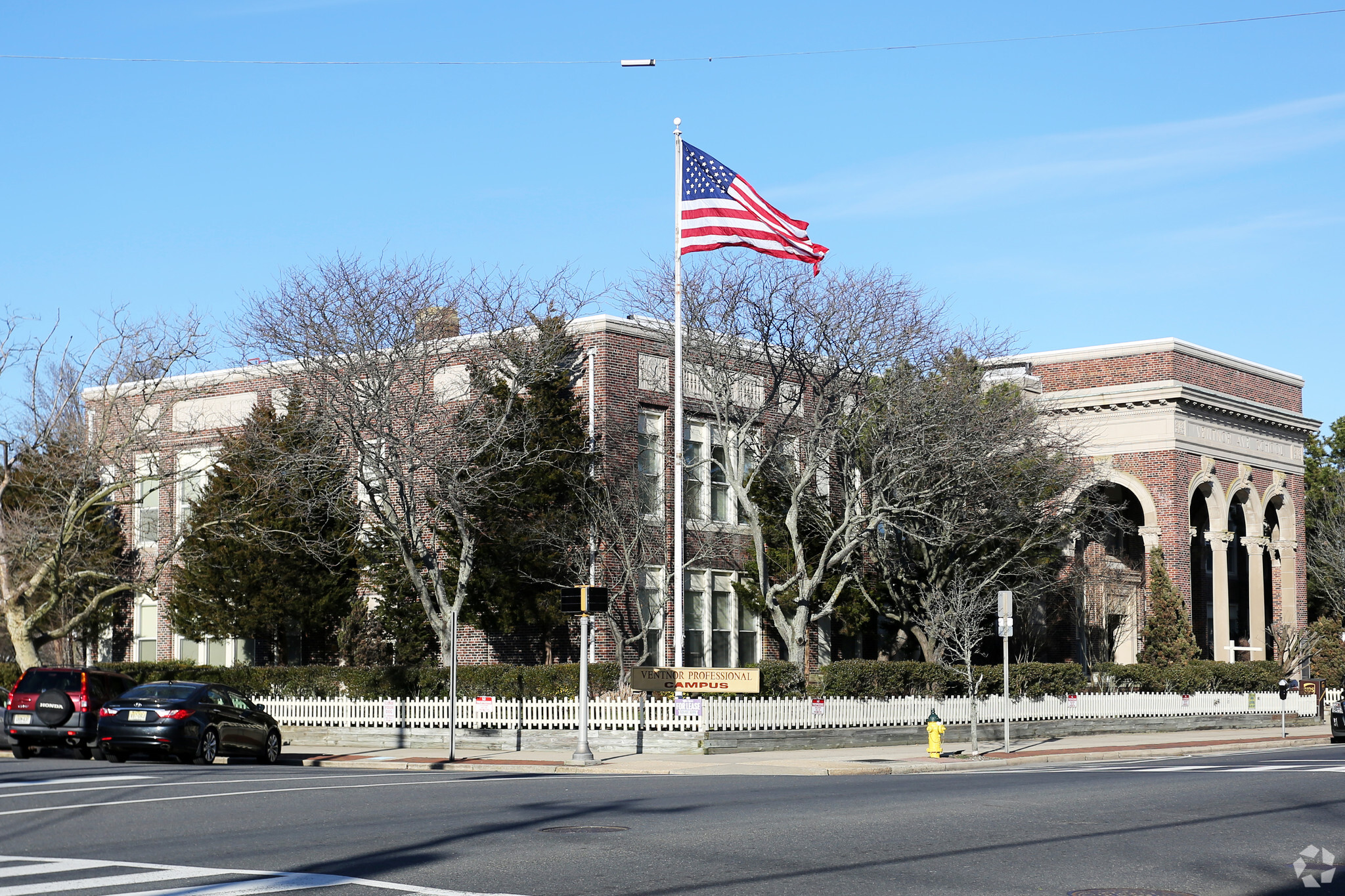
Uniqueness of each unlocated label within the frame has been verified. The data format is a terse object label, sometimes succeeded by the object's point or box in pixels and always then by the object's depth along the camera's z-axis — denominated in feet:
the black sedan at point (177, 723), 81.41
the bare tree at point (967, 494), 115.96
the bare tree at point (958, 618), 118.93
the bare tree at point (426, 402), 108.99
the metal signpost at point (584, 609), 85.30
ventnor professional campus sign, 98.84
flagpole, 94.84
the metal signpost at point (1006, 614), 93.97
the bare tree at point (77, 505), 124.57
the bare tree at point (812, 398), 114.32
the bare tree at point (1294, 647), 170.40
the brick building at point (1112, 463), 125.18
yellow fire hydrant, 91.86
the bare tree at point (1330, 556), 192.75
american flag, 96.27
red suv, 88.28
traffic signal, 85.35
